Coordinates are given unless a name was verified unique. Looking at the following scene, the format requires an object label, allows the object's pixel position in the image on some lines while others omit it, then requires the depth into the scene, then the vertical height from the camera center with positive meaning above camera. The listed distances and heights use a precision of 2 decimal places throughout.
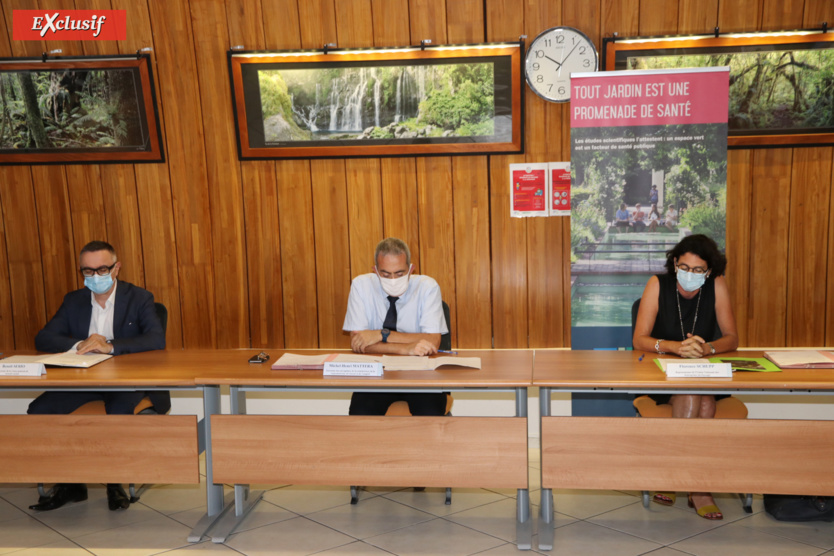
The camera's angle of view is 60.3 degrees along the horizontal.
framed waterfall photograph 4.37 +0.48
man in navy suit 3.70 -0.75
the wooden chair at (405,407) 3.53 -1.13
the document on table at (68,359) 3.40 -0.81
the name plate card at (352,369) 3.12 -0.82
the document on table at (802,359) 3.08 -0.87
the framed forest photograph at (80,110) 4.57 +0.51
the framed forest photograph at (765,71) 4.17 +0.52
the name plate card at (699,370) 2.96 -0.84
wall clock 4.30 +0.65
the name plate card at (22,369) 3.26 -0.80
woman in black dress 3.45 -0.73
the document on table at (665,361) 3.04 -0.86
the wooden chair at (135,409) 3.65 -1.11
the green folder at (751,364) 3.07 -0.87
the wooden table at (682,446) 2.96 -1.18
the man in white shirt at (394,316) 3.57 -0.72
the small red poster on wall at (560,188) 4.45 -0.11
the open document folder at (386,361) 3.26 -0.84
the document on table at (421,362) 3.24 -0.85
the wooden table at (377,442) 3.12 -1.17
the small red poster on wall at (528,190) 4.48 -0.11
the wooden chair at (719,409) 3.40 -1.16
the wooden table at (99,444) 3.28 -1.17
